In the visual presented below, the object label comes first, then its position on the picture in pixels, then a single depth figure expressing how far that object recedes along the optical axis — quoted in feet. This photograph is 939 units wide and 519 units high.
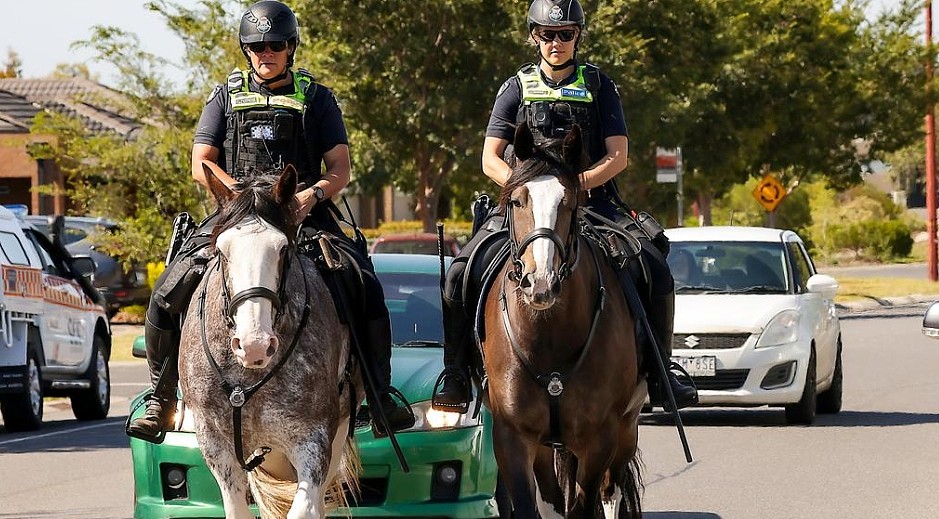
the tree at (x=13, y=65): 331.53
